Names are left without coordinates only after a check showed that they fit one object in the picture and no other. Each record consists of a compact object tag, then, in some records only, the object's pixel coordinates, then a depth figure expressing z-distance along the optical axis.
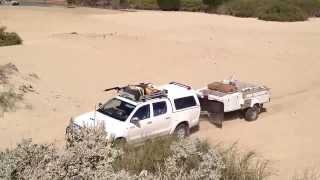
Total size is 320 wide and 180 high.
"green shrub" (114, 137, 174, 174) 8.60
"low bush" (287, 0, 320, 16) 50.69
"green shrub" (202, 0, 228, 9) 53.47
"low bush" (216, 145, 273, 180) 8.61
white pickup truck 15.61
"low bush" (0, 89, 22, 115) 18.61
